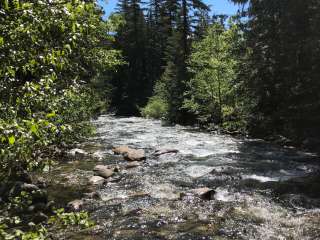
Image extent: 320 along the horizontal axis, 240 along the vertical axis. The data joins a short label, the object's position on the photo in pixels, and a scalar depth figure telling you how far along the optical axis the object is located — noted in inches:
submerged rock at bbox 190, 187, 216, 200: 282.9
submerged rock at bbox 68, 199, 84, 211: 266.7
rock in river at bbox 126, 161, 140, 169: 396.2
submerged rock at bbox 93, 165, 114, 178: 358.5
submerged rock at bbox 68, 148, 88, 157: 459.0
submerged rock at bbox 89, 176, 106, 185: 335.2
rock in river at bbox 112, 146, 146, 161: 430.1
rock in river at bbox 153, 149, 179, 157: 455.3
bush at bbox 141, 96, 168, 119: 1003.9
